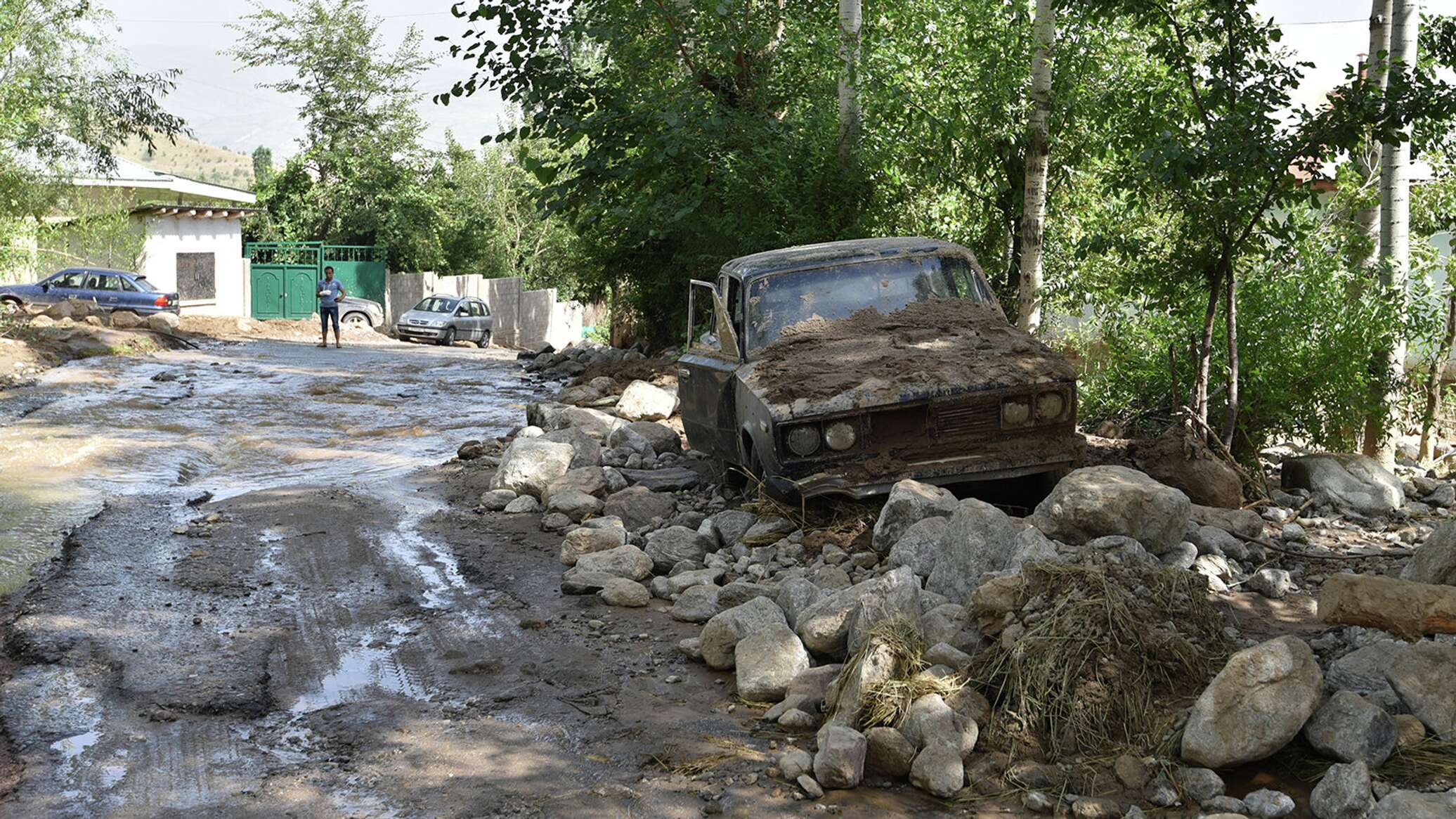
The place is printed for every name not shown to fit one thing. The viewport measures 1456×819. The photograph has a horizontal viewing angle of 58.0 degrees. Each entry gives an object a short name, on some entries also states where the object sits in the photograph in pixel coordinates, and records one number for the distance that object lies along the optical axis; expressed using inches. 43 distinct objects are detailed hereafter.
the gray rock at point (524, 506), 383.2
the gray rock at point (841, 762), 181.2
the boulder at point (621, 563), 295.6
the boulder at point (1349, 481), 343.9
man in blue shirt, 1128.2
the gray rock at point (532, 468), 393.1
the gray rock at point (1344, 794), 161.5
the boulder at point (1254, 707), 173.9
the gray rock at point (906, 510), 277.6
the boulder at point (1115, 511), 260.2
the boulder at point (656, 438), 454.3
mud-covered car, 303.4
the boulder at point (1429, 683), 178.1
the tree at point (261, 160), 2362.2
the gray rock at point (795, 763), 185.2
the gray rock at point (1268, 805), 164.9
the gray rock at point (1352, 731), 171.6
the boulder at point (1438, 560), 225.5
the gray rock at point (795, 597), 248.1
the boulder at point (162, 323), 1119.0
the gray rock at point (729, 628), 235.8
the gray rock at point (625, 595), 281.4
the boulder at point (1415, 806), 148.9
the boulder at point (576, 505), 364.2
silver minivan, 1363.2
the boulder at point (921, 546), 257.8
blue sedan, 1178.0
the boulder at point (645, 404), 542.3
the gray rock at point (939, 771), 180.4
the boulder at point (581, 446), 420.8
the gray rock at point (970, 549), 247.8
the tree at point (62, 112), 1036.5
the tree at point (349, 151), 1712.6
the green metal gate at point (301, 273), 1612.9
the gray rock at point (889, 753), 185.8
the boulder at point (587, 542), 316.5
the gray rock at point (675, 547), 307.3
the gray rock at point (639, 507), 353.1
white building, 1430.9
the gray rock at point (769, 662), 219.6
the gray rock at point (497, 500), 387.5
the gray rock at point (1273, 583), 257.8
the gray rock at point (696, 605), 267.1
